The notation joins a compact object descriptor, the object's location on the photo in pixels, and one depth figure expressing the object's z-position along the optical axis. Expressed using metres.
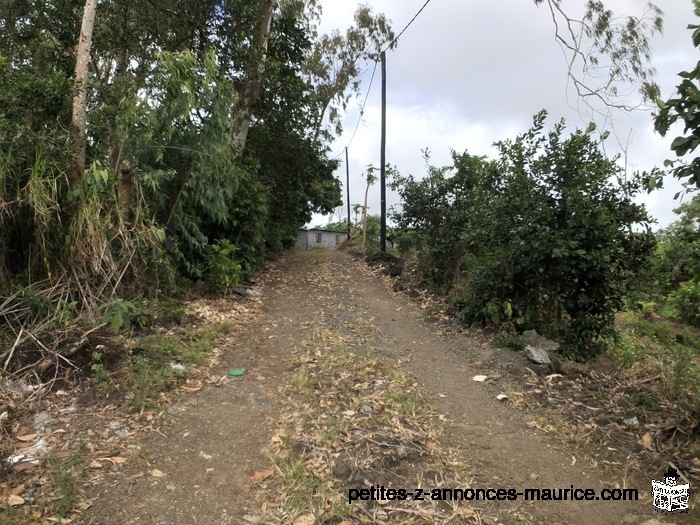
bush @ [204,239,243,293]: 7.24
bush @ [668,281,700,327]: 10.37
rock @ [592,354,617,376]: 4.88
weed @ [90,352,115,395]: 3.77
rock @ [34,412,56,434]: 3.26
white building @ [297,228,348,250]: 29.63
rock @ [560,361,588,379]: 4.66
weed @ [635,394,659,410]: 3.88
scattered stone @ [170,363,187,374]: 4.38
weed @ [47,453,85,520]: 2.49
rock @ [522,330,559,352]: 5.23
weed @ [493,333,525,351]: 5.35
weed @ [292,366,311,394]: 4.24
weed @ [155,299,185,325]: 5.55
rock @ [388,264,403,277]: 11.08
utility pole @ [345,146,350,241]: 31.38
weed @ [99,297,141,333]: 3.95
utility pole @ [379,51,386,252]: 13.48
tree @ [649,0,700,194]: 2.31
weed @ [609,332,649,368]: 5.26
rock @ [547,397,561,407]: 4.05
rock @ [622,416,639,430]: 3.60
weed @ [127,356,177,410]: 3.74
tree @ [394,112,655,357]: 5.10
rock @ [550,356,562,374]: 4.74
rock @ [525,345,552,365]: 4.85
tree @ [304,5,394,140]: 19.48
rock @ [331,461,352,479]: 2.90
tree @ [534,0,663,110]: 7.64
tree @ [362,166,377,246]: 19.19
